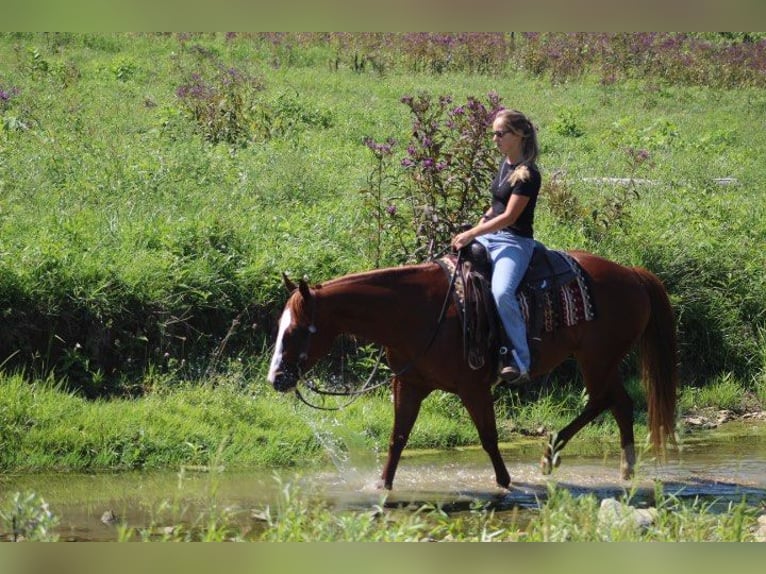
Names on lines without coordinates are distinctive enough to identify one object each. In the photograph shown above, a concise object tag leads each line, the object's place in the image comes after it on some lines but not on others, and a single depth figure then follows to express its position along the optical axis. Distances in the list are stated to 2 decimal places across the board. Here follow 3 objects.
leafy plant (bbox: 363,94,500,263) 21.27
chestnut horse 15.18
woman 15.37
